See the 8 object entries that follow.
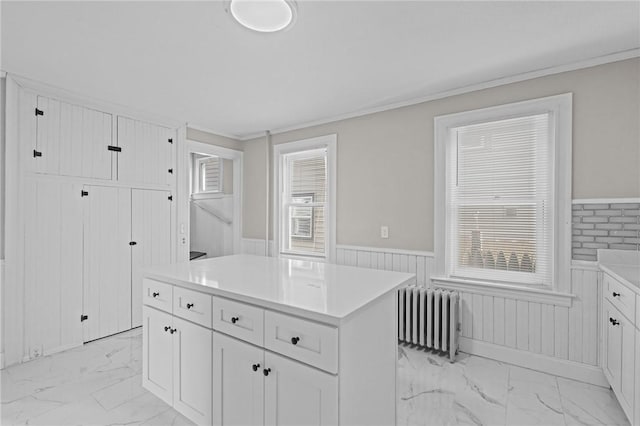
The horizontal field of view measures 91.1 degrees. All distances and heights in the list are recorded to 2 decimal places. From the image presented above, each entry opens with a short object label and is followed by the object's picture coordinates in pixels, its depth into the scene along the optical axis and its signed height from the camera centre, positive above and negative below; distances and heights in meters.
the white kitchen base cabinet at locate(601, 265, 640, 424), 1.69 -0.77
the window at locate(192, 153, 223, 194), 5.52 +0.66
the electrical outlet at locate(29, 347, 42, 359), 2.77 -1.27
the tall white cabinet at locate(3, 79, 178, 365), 2.72 -0.05
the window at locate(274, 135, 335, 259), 3.86 +0.19
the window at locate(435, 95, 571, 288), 2.49 +0.17
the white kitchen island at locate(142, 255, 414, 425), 1.28 -0.64
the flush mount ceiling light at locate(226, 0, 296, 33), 1.74 +1.14
